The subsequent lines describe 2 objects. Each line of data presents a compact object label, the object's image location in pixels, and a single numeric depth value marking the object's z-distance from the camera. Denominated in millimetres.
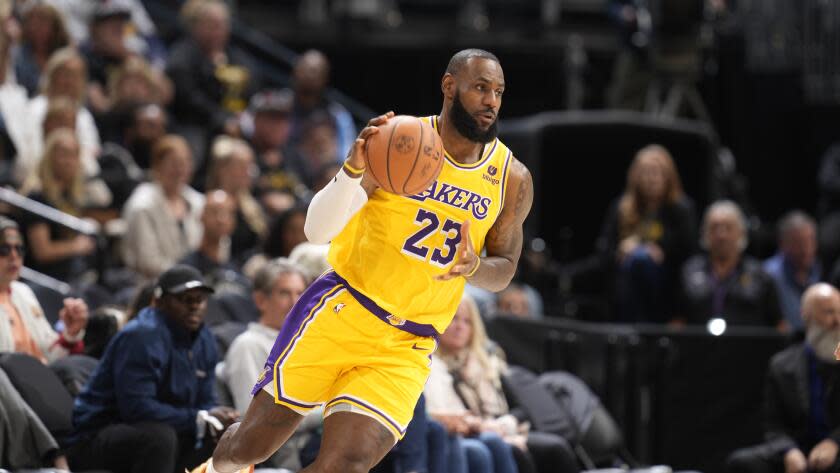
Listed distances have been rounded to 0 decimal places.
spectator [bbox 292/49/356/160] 24937
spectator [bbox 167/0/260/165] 24234
